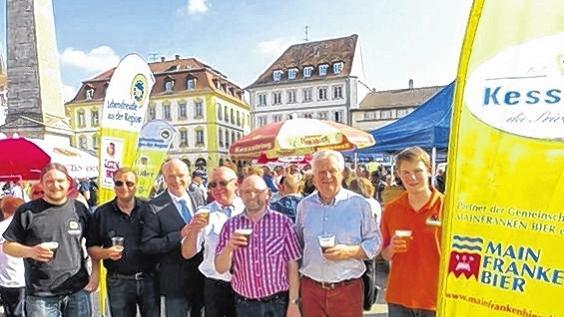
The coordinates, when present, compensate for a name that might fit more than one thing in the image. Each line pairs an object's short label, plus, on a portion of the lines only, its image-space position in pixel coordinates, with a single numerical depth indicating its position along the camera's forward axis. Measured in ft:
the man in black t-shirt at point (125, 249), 11.96
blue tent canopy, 19.95
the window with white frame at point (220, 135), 177.74
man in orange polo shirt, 9.96
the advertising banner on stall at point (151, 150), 22.72
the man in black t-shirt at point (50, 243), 10.98
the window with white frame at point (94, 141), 182.29
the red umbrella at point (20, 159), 20.54
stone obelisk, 38.07
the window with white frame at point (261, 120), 178.60
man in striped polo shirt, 10.23
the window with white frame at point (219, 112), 176.76
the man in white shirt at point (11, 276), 15.14
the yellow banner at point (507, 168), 5.54
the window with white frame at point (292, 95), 172.72
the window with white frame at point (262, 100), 177.17
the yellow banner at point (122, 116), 17.57
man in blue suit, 11.91
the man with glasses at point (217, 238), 11.78
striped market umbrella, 22.00
